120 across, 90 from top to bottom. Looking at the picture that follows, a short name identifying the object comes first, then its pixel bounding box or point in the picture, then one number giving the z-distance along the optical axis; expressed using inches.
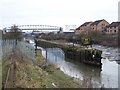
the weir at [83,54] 720.8
